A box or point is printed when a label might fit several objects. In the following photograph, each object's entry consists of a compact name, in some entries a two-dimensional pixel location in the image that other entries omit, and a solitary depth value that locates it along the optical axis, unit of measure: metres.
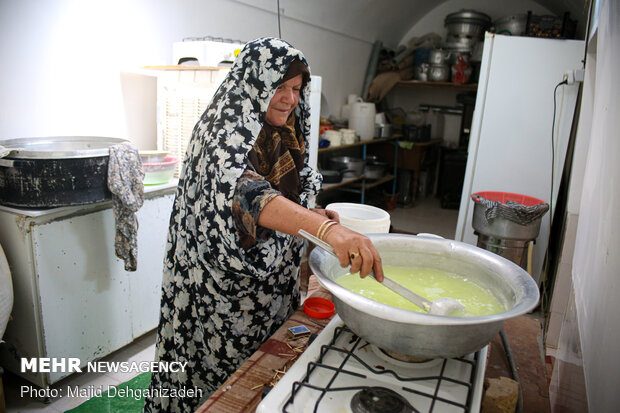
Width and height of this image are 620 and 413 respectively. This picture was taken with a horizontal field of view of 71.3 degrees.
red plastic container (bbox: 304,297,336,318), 1.35
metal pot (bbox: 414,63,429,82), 6.55
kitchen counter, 0.97
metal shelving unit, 5.10
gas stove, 0.82
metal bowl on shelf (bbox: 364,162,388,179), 5.75
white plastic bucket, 1.67
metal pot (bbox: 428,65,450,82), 6.38
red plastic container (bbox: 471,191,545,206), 3.53
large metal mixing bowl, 0.80
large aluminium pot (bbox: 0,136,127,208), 2.04
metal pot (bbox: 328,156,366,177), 5.27
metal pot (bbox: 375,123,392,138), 6.17
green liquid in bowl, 1.09
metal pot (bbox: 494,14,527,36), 5.94
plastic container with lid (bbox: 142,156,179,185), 2.66
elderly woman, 1.10
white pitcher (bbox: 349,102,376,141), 5.76
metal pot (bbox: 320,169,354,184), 4.96
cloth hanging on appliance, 2.24
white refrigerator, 3.46
